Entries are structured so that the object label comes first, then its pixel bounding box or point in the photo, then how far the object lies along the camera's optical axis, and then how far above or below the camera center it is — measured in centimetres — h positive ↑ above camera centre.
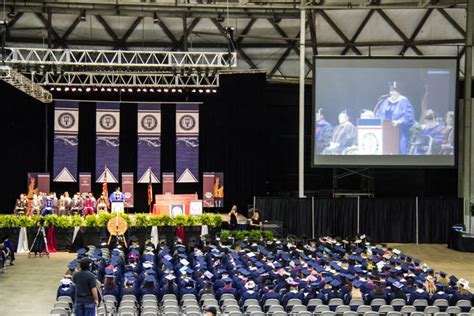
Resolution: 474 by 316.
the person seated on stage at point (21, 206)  2998 -229
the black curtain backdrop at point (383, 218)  3116 -276
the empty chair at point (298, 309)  1486 -304
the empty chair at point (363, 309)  1495 -305
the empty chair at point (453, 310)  1519 -311
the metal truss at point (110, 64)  2528 +280
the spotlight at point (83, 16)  3325 +562
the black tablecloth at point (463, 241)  2980 -348
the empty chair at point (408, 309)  1516 -309
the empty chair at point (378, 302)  1574 -307
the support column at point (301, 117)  3078 +128
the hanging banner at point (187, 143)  3512 +24
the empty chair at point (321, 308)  1489 -303
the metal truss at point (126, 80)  3045 +296
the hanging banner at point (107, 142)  3488 +26
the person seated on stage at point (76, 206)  3089 -232
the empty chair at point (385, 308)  1505 -307
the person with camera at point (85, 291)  1234 -228
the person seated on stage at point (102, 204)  3086 -223
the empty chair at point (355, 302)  1546 -311
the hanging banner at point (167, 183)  3512 -157
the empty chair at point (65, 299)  1492 -291
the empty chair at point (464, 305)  1562 -311
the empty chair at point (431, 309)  1515 -308
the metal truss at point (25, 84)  2467 +222
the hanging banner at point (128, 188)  3438 -179
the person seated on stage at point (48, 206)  2839 -226
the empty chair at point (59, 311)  1393 -293
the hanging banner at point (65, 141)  3441 +29
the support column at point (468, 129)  3150 +90
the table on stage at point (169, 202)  3025 -213
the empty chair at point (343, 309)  1484 -303
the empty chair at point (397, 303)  1562 -310
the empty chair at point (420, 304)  1581 -312
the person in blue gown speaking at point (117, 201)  2946 -205
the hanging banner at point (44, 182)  3397 -152
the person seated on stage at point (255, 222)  2845 -269
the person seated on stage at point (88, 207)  3082 -236
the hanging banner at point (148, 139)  3509 +40
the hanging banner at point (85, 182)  3462 -154
